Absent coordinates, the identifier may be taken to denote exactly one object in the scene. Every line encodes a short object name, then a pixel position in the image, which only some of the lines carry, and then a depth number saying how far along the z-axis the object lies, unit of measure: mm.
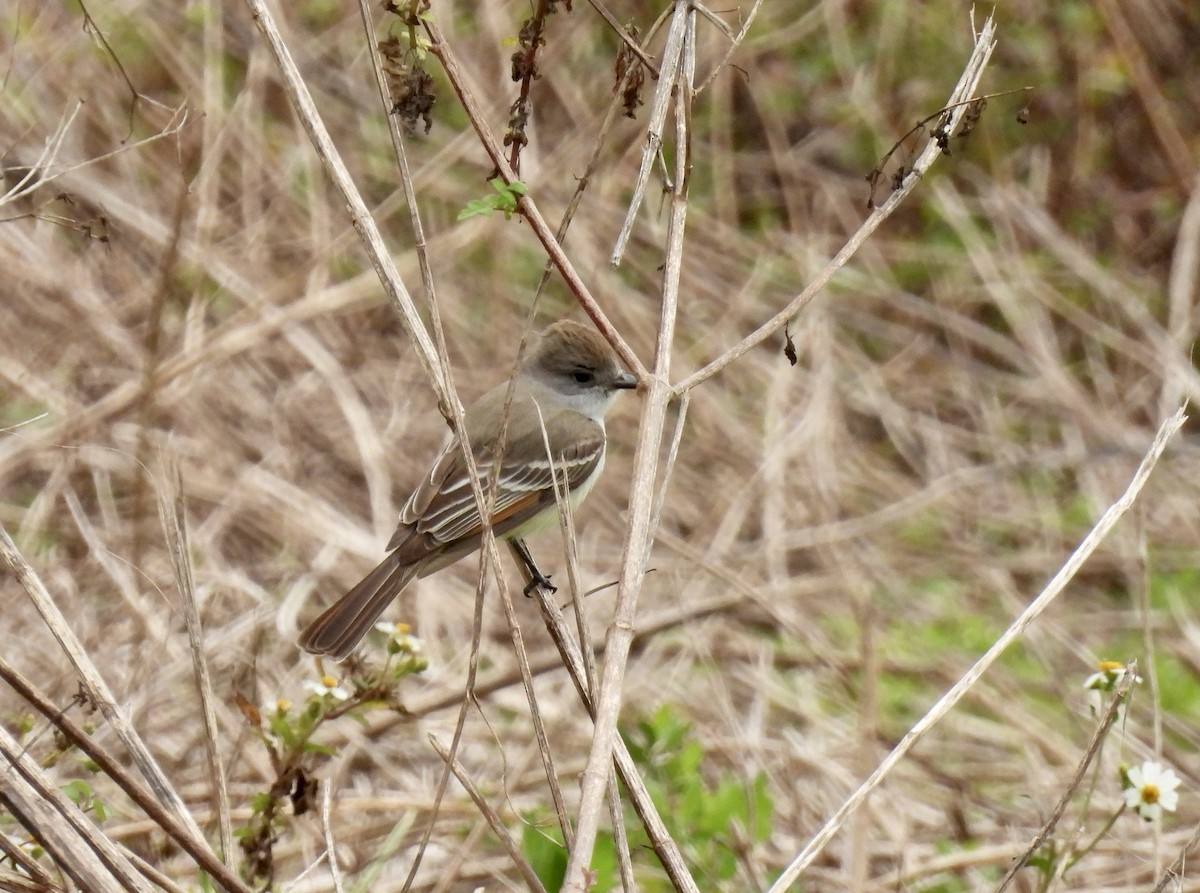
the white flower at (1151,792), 6551
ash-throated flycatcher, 9062
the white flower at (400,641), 7141
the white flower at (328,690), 6926
